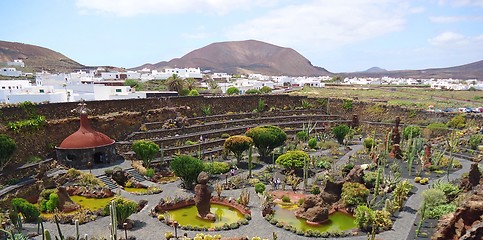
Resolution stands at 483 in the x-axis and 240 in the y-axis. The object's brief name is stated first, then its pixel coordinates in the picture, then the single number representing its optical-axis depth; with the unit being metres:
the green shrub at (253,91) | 64.62
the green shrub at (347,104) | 52.34
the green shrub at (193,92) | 55.33
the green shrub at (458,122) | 41.92
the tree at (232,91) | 64.81
